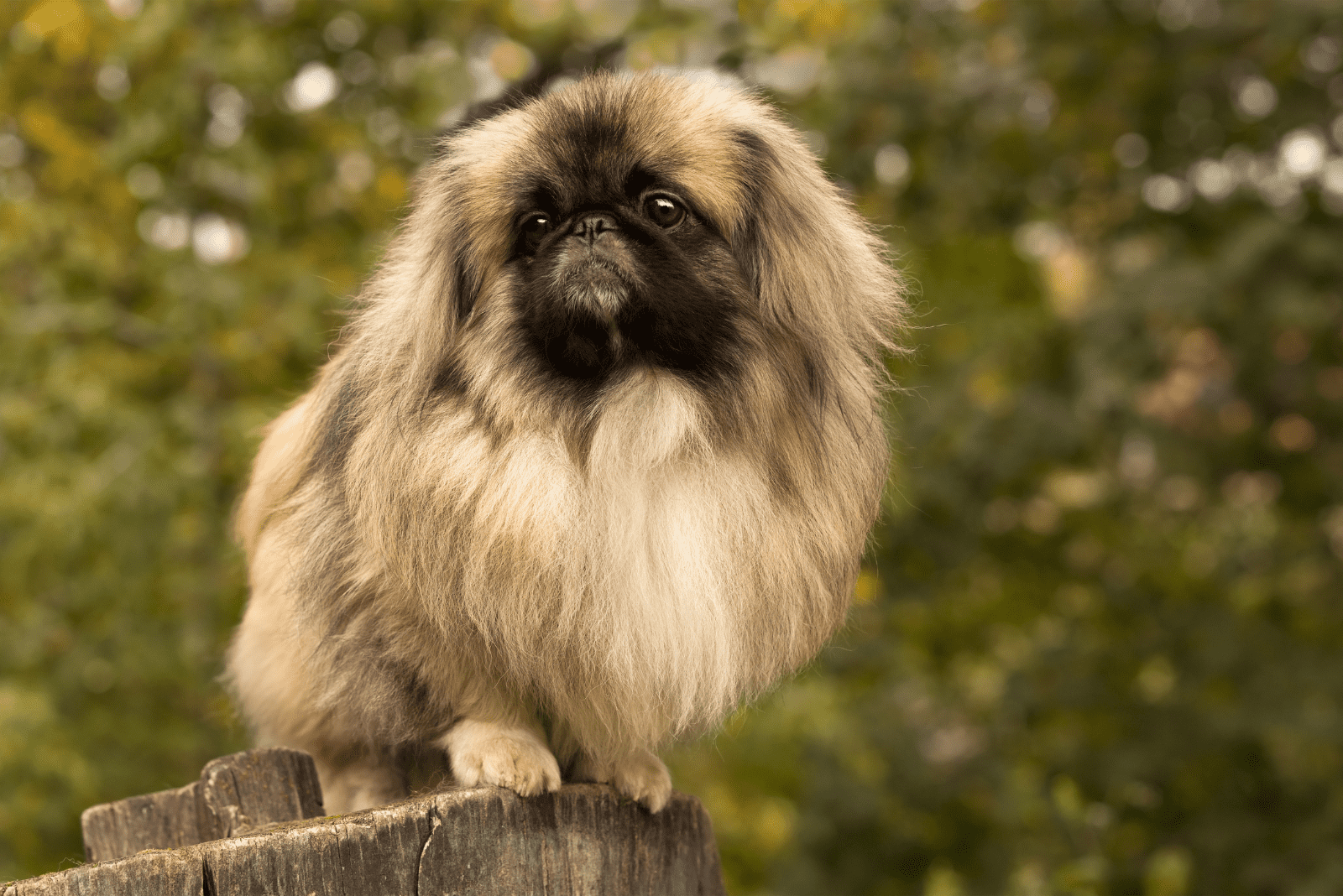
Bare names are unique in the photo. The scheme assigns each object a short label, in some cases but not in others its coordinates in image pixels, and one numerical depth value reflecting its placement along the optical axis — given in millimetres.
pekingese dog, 3246
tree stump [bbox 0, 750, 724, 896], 3116
